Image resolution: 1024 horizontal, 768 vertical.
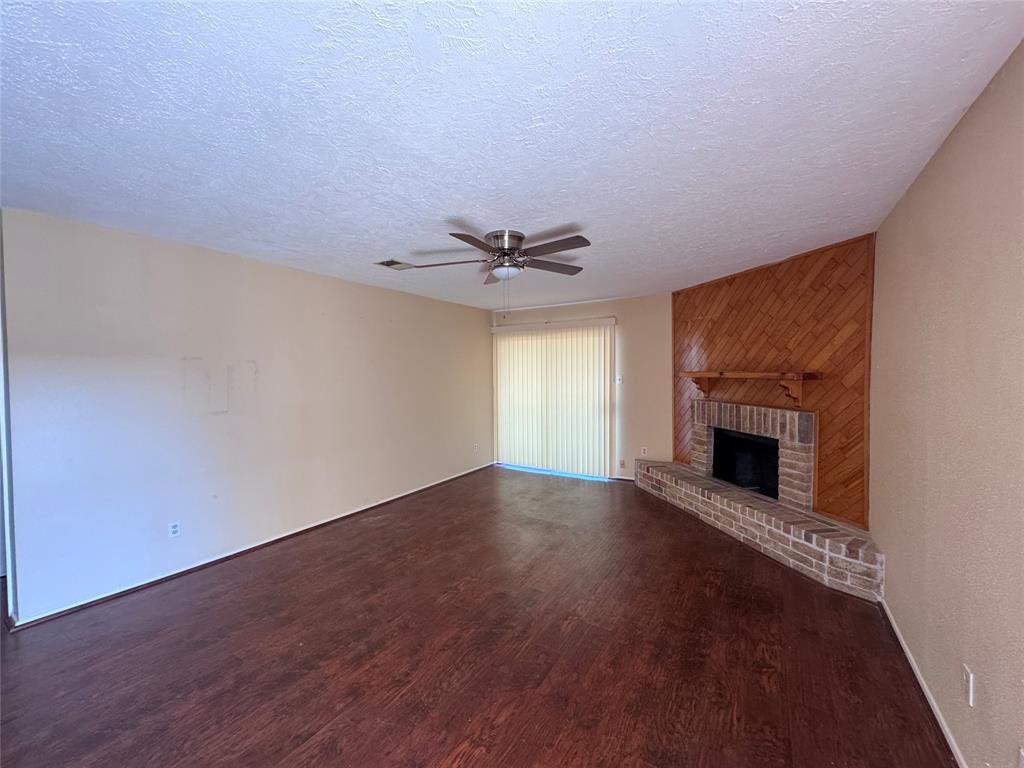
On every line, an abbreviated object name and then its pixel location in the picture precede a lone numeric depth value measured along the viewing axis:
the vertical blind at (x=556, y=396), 5.74
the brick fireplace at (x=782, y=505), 2.79
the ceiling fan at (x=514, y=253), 2.54
